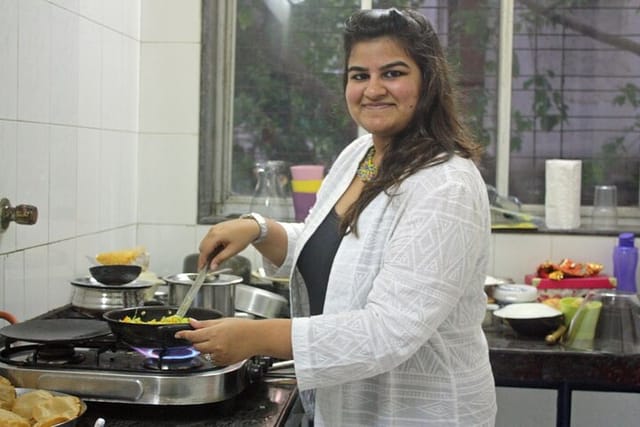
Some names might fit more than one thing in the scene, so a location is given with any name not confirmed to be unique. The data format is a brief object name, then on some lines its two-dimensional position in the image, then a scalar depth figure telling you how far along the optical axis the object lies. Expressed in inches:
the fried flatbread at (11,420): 53.2
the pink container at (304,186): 118.0
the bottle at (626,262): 107.3
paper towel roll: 114.1
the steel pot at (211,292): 86.7
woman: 54.5
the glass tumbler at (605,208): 114.8
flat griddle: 65.6
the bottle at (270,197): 119.5
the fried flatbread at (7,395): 58.0
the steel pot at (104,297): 86.7
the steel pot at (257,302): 92.8
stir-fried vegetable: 64.1
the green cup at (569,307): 96.2
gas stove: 62.4
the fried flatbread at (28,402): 56.4
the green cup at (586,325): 92.4
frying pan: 59.9
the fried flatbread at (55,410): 55.0
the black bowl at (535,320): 94.0
